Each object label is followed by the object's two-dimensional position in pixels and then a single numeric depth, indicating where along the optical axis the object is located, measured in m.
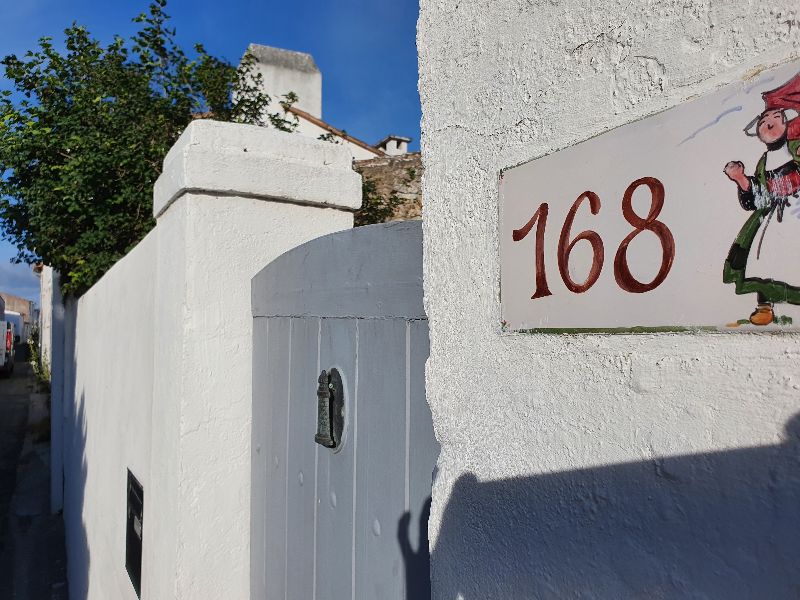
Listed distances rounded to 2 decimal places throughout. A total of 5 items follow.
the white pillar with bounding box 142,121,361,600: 2.08
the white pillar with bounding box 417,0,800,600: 0.66
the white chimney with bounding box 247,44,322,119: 15.55
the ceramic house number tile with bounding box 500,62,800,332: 0.60
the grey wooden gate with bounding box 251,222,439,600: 1.28
